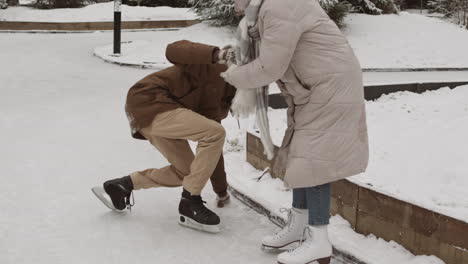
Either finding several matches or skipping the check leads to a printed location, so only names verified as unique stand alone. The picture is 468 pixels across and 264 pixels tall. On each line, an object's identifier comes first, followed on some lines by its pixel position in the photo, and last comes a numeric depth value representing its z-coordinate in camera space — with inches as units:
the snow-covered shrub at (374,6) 701.2
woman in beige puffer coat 134.0
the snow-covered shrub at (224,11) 604.7
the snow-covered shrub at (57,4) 999.6
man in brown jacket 165.9
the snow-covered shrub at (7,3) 930.7
